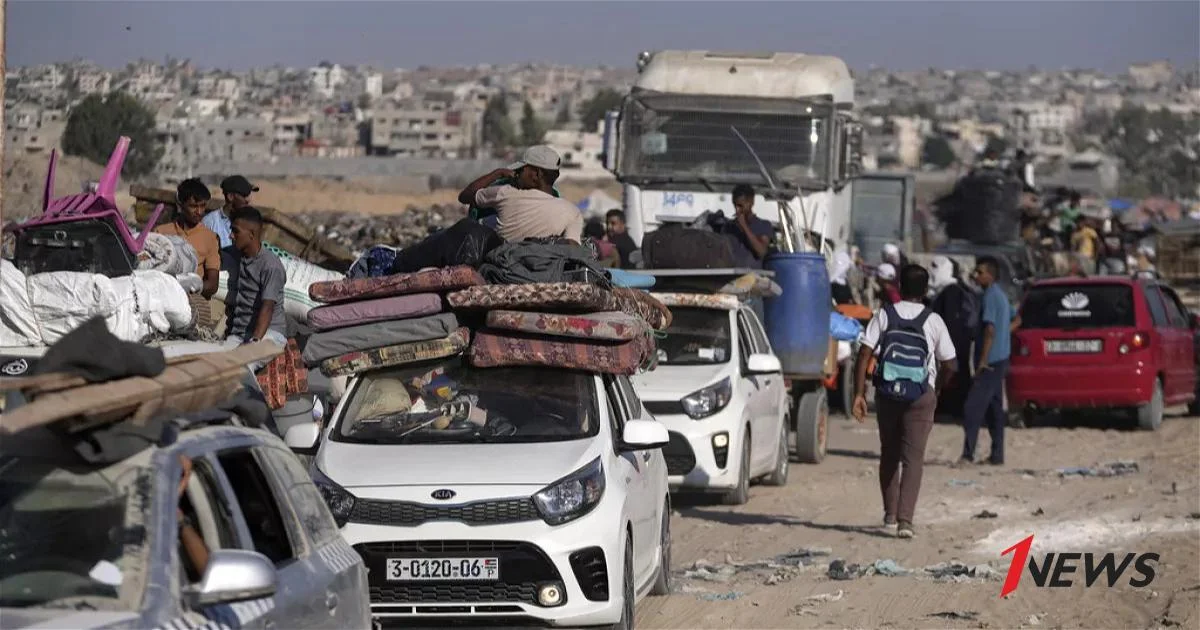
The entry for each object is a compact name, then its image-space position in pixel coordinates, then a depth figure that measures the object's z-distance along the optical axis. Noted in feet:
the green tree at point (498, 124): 528.34
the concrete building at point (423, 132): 546.26
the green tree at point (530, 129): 475.31
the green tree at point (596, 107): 558.56
